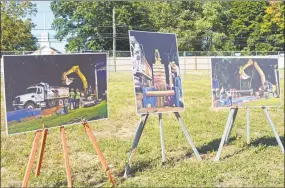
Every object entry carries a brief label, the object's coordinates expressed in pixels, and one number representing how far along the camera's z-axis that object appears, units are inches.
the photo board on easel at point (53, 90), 97.0
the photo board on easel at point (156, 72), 128.9
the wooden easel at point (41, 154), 101.2
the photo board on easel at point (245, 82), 158.1
